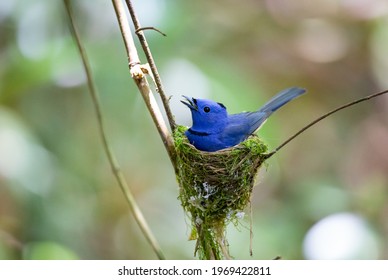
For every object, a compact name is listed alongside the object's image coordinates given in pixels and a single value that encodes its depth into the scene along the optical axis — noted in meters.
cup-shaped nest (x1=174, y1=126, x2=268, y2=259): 5.18
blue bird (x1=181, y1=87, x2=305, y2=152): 5.85
